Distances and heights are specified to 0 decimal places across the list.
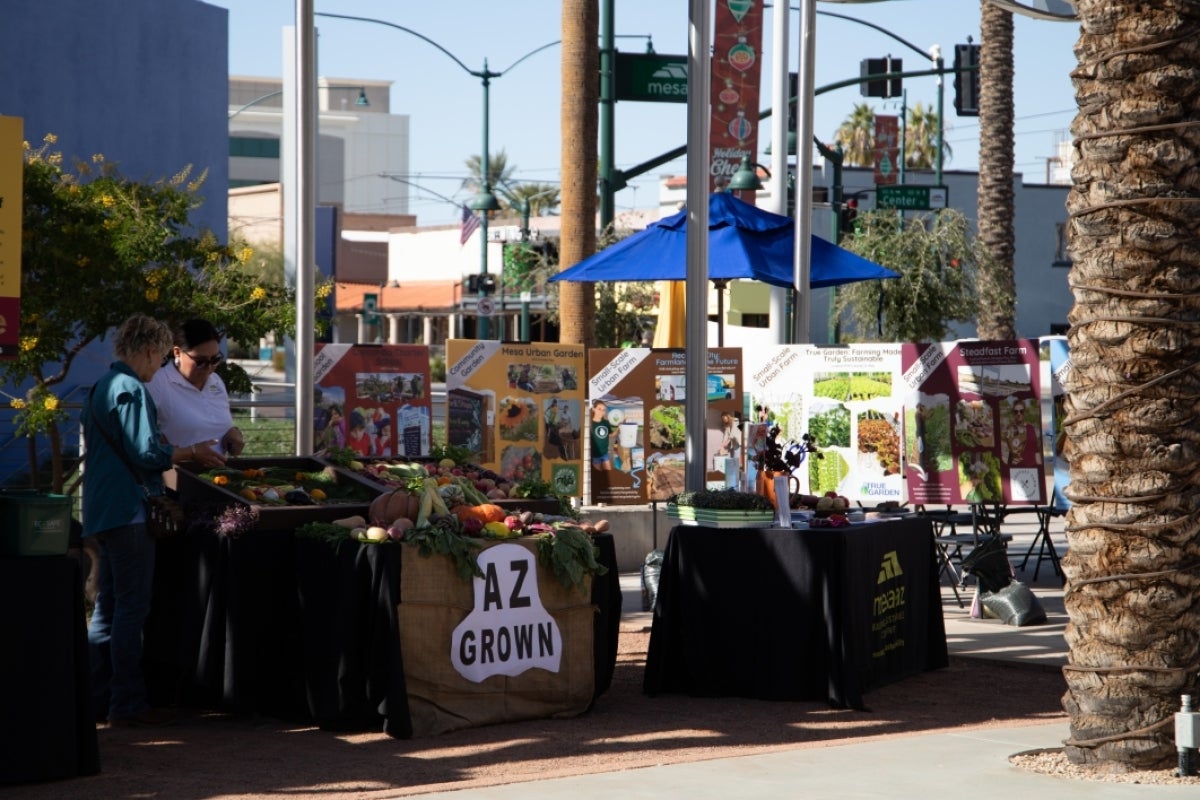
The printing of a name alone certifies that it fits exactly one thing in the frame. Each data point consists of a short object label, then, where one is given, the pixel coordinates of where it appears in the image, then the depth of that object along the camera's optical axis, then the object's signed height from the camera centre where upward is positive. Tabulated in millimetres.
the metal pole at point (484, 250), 41078 +5695
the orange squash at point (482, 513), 8195 -375
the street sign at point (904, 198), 28203 +4275
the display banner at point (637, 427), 13586 +109
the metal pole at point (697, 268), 10453 +1126
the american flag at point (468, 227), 52094 +7018
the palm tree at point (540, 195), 88812 +13646
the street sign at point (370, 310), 55678 +4693
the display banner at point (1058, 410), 12680 +242
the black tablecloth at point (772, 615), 8555 -959
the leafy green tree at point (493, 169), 109312 +19339
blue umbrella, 12781 +1535
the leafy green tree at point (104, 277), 12336 +1277
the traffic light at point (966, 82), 30031 +6817
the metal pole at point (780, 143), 14703 +2792
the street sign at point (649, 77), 19703 +4472
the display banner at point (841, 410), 13039 +242
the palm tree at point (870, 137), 72062 +13820
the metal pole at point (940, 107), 39875 +8543
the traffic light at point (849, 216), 32188 +4551
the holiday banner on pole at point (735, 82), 22359 +5154
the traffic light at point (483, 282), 42469 +4191
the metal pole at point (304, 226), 10758 +1434
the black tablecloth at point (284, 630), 7688 -949
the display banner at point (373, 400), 12484 +318
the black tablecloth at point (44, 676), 6469 -962
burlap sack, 7719 -1135
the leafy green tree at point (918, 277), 34125 +3472
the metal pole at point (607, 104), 19828 +4278
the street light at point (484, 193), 40281 +6934
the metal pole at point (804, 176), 13273 +2255
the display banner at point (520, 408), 13250 +269
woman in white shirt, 8648 +261
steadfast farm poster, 12555 +134
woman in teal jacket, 7652 -238
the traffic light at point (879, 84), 31141 +6926
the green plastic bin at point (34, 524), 6559 -347
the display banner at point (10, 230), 8117 +1063
